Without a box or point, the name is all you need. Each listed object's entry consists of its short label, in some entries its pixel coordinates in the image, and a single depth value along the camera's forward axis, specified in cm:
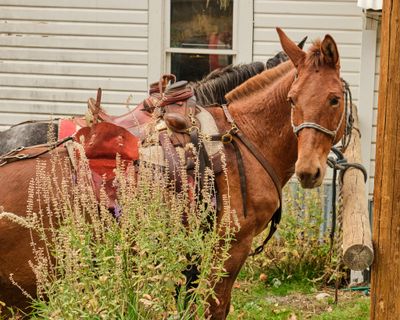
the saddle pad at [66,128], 834
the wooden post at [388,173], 560
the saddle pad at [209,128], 835
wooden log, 576
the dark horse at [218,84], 863
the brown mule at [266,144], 773
